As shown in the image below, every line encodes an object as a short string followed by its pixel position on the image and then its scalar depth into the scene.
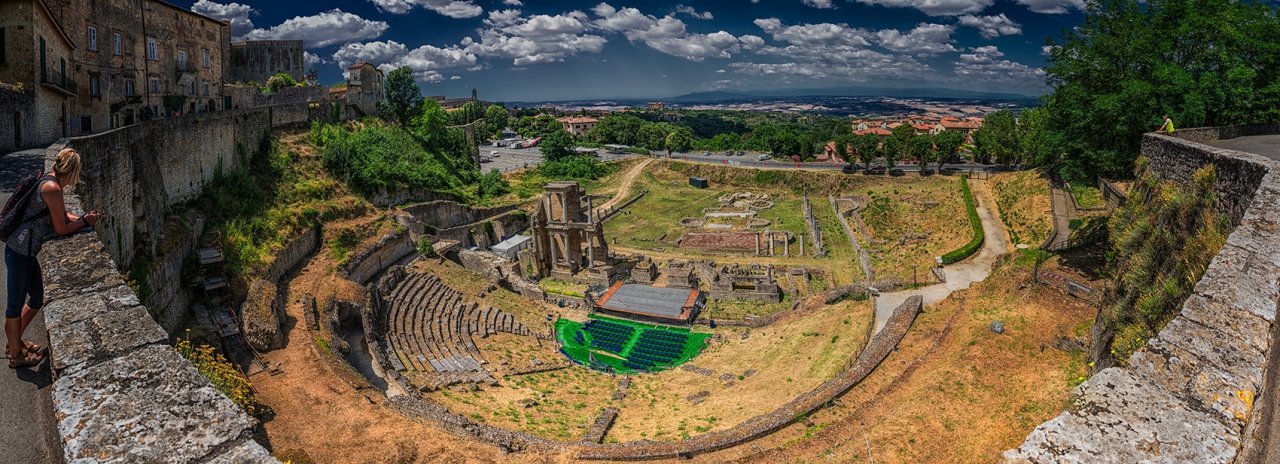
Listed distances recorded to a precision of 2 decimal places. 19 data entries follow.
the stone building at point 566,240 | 37.75
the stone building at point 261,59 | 50.47
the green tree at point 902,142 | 64.25
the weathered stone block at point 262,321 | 17.20
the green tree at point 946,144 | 61.22
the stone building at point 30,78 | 15.17
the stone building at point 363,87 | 50.03
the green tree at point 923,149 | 61.28
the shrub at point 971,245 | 30.64
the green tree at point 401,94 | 53.69
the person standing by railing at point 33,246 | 6.70
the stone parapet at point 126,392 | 4.91
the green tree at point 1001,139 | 61.06
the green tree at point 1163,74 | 18.27
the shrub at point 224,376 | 10.41
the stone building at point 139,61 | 24.61
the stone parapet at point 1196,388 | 5.45
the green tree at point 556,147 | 83.25
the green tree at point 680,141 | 106.94
